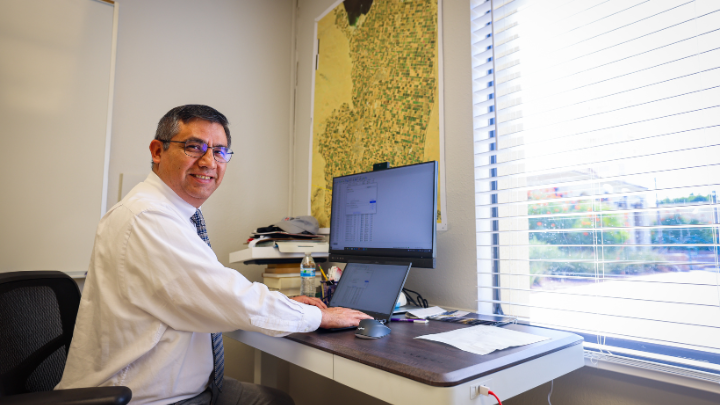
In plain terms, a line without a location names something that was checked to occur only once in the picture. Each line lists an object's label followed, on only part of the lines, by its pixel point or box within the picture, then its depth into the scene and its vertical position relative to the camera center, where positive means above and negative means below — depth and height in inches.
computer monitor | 58.5 +3.5
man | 41.9 -7.6
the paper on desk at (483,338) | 40.6 -10.5
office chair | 43.1 -10.4
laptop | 56.1 -7.2
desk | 33.3 -11.5
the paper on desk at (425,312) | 58.2 -10.7
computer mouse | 45.5 -10.3
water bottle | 72.1 -7.4
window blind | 45.0 +9.1
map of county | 73.4 +30.1
